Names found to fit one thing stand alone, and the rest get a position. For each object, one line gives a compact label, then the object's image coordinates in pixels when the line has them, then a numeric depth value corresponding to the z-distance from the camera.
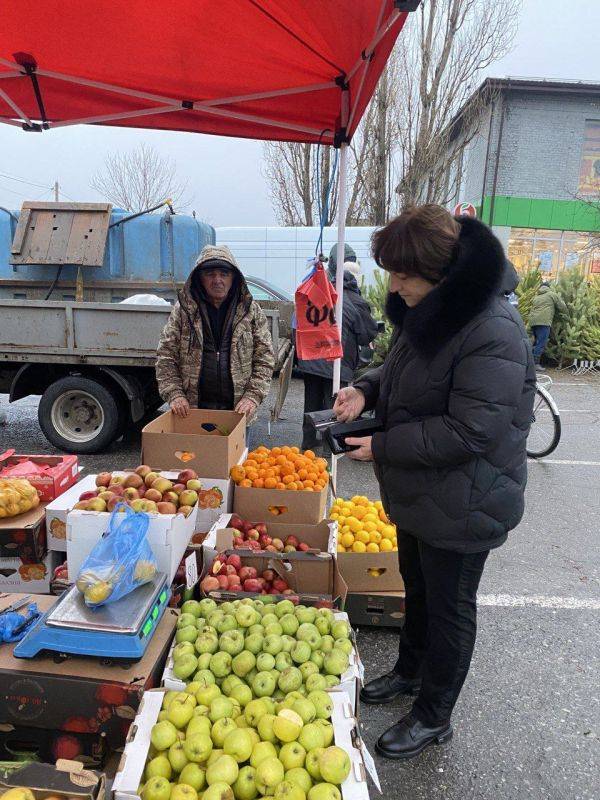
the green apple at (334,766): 1.42
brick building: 19.84
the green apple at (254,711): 1.62
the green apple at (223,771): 1.41
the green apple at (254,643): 1.88
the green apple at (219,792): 1.36
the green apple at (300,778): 1.42
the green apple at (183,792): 1.37
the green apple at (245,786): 1.41
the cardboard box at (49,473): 2.89
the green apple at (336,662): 1.82
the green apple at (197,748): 1.49
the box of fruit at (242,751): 1.41
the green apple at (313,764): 1.46
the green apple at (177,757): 1.48
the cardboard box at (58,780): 1.34
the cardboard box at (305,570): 2.47
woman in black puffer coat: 1.75
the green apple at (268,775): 1.41
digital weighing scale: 1.73
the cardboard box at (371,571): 2.91
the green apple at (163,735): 1.50
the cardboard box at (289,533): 2.60
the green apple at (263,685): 1.76
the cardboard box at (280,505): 2.98
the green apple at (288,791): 1.37
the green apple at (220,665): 1.80
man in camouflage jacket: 3.59
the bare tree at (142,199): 28.33
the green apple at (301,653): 1.86
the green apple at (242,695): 1.71
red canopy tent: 2.66
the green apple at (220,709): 1.61
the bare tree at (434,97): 13.35
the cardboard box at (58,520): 2.62
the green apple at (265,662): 1.82
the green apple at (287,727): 1.53
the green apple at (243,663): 1.81
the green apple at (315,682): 1.74
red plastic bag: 3.86
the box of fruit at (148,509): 2.23
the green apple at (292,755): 1.48
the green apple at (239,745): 1.48
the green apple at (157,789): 1.38
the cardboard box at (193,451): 2.96
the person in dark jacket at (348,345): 5.41
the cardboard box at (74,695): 1.68
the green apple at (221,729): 1.54
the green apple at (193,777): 1.44
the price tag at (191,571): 2.35
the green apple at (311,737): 1.52
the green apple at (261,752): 1.48
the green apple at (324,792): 1.38
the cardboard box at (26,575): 2.66
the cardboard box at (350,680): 1.74
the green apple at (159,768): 1.45
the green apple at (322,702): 1.65
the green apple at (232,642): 1.87
